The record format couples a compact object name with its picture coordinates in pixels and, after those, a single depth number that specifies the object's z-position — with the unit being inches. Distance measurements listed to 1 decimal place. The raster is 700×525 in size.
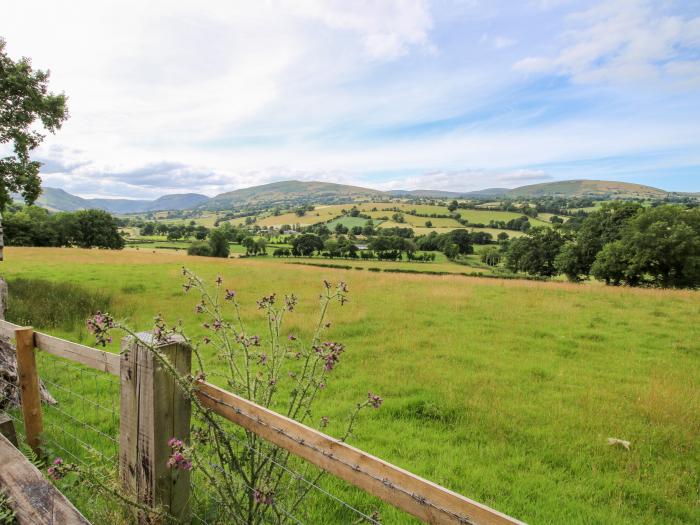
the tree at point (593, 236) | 1854.1
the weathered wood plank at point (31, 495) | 96.9
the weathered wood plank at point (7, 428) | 140.0
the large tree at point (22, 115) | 542.9
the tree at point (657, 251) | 1470.2
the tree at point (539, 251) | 2459.4
